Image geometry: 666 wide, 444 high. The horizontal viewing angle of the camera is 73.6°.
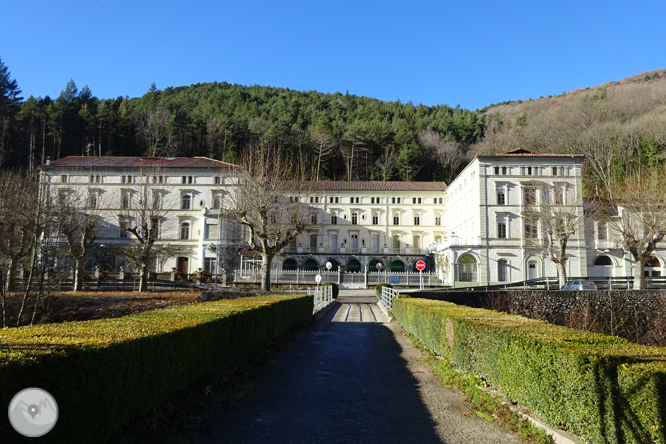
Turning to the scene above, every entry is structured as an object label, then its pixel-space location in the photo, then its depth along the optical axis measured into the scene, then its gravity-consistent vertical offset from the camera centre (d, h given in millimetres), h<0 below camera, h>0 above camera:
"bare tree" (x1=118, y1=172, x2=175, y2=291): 29812 +2026
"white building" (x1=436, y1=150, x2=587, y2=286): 43844 +3533
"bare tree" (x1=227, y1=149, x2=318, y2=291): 25453 +2949
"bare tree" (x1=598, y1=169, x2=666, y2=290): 29984 +3328
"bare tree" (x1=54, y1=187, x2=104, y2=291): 26139 +1979
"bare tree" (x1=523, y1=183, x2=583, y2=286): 35969 +4216
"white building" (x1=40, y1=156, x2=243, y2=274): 47312 +7012
